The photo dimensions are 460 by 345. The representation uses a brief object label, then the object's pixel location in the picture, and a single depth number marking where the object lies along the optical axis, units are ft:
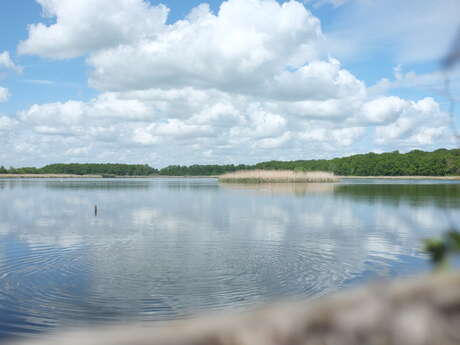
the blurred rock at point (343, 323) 3.33
